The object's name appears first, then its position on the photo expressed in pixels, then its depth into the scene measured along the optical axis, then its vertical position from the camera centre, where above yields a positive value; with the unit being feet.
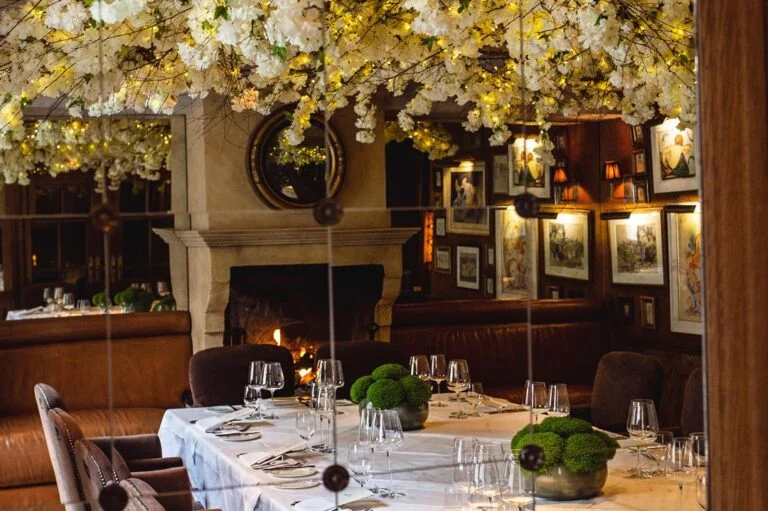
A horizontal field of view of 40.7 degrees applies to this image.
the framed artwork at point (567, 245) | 24.82 +0.06
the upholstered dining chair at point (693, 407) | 13.09 -2.08
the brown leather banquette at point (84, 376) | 17.94 -2.35
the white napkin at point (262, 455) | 11.14 -2.21
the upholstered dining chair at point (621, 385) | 15.05 -2.06
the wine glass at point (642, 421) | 10.68 -1.81
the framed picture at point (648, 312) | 22.79 -1.47
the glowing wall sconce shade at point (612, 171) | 23.31 +1.72
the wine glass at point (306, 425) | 11.43 -1.89
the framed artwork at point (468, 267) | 25.38 -0.42
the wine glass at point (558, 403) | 11.83 -1.77
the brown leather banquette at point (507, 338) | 22.30 -1.95
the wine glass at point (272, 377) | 13.71 -1.63
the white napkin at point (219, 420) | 13.24 -2.16
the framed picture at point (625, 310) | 23.54 -1.45
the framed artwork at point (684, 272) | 21.15 -0.56
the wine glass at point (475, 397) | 14.15 -2.08
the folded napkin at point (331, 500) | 8.96 -2.20
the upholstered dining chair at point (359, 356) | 16.80 -1.70
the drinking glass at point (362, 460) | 9.93 -2.00
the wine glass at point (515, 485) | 8.38 -1.95
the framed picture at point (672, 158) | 21.11 +1.82
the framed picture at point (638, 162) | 22.59 +1.85
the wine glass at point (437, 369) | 14.34 -1.64
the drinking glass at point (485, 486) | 8.30 -1.90
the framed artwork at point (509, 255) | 25.23 -0.14
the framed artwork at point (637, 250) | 22.44 -0.08
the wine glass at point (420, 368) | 14.28 -1.61
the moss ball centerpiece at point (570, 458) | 9.16 -1.87
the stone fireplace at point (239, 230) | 21.93 +0.53
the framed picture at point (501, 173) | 24.91 +1.83
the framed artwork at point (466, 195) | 25.43 +1.37
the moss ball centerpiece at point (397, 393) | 12.59 -1.74
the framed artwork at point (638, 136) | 22.54 +2.42
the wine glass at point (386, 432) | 10.00 -1.75
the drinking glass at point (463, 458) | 8.68 -1.76
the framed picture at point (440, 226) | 25.14 +0.60
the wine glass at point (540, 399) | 12.10 -1.78
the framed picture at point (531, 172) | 24.47 +1.88
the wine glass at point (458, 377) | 13.74 -1.69
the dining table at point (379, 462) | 9.43 -2.28
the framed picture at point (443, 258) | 24.98 -0.18
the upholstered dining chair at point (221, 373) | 15.87 -1.81
